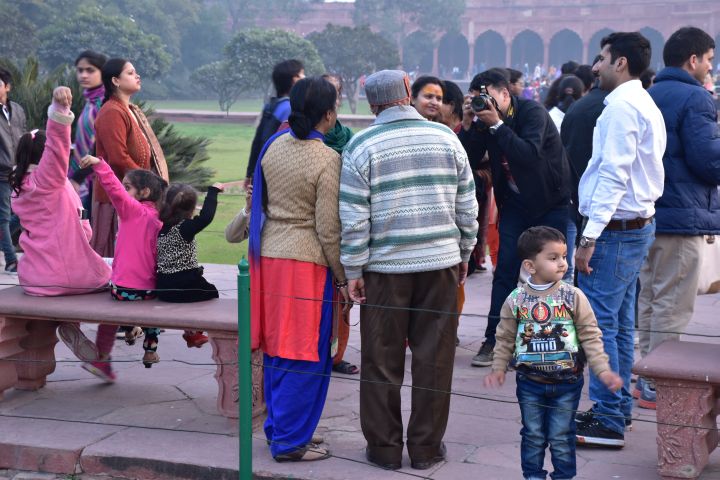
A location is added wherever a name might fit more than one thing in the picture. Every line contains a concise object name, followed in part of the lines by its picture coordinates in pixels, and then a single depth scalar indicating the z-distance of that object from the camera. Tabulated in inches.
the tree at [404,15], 2267.5
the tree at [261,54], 1592.0
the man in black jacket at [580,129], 195.5
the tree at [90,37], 1573.6
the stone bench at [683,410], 143.2
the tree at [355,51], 1732.3
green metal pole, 136.9
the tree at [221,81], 1609.3
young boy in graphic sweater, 137.5
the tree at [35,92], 429.1
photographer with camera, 188.4
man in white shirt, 157.6
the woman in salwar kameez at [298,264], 152.7
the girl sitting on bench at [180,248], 182.4
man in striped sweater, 147.9
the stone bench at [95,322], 170.4
